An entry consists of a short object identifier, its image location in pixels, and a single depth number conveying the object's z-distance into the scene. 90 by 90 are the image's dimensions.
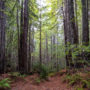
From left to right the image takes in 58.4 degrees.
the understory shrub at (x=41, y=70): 7.15
